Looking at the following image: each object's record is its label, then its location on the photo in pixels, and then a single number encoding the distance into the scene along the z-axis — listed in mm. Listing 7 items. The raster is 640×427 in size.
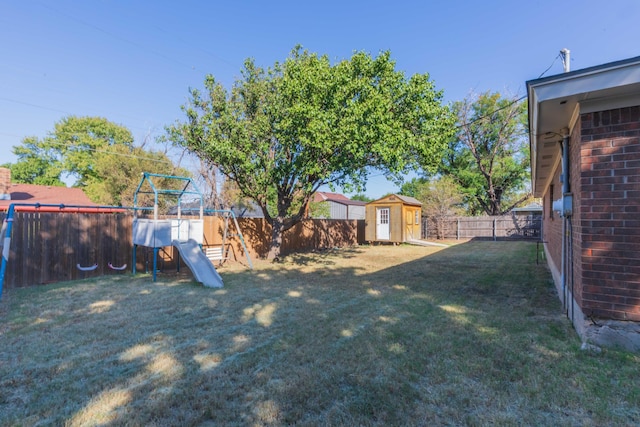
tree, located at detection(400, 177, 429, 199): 27984
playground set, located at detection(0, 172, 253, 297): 6781
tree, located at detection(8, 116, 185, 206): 32656
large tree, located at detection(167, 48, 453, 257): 7793
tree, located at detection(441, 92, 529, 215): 23328
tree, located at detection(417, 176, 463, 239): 21781
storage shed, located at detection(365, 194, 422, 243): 17859
